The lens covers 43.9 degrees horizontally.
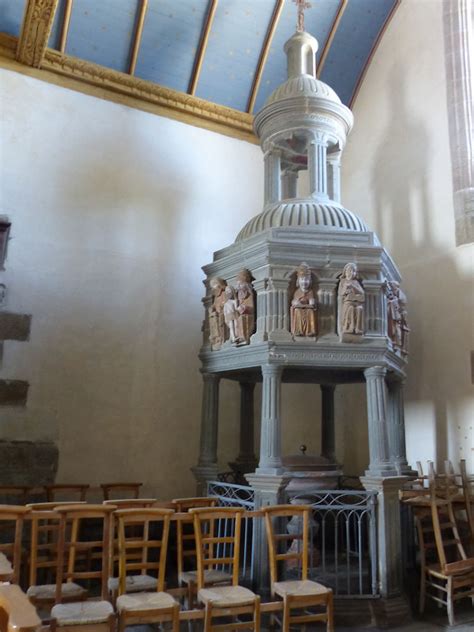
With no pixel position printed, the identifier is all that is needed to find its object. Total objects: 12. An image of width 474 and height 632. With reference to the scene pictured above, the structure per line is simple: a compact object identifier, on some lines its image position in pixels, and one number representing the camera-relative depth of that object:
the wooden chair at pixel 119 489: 5.90
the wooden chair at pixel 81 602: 3.06
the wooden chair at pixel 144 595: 3.26
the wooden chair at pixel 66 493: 5.62
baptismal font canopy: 5.06
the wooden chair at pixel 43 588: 3.57
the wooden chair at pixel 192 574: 4.12
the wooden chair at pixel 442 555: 4.68
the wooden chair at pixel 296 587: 3.63
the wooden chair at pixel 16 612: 1.67
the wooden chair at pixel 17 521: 3.41
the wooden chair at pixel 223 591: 3.45
